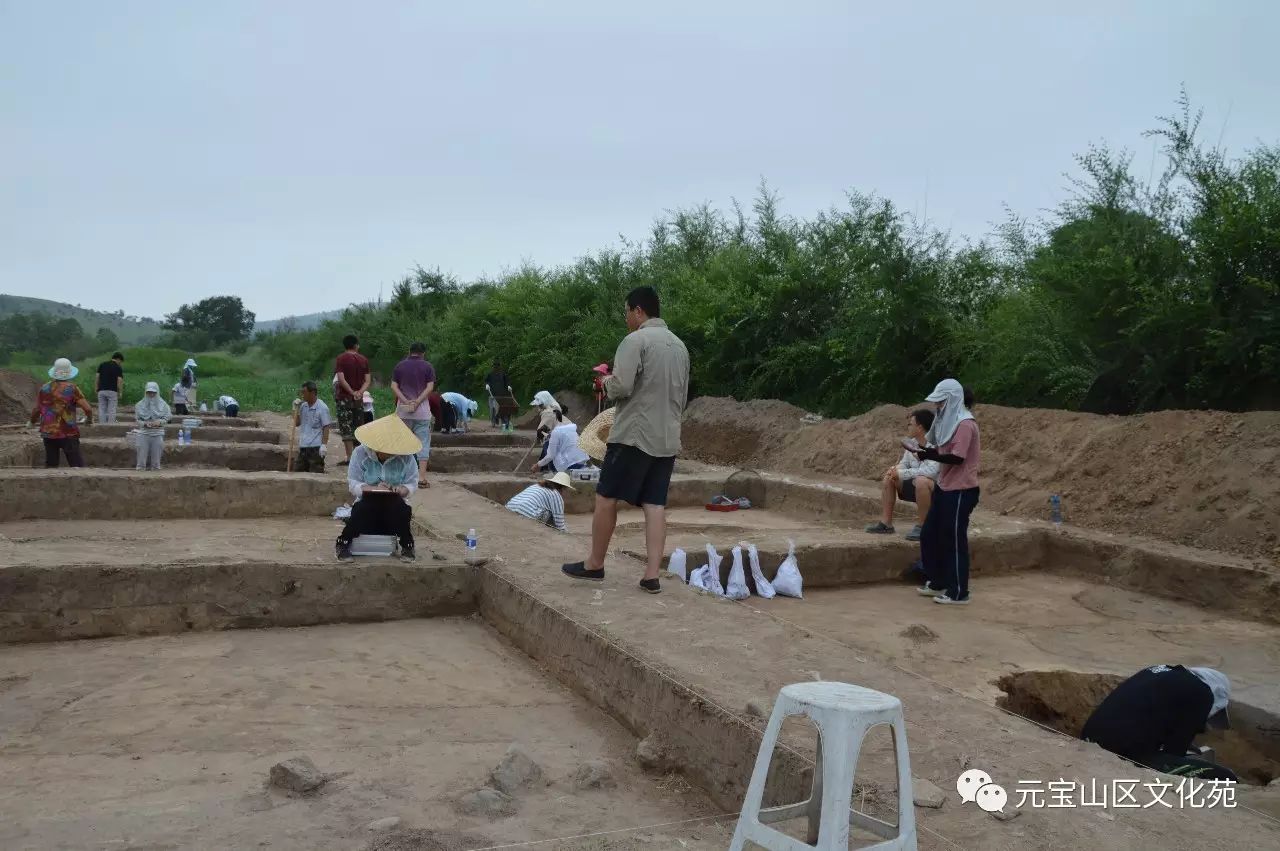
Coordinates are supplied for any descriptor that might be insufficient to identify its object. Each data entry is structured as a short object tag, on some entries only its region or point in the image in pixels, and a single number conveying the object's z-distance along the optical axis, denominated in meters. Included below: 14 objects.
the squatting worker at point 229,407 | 21.93
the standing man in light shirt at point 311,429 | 11.64
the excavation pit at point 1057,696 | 5.52
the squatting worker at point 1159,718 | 3.99
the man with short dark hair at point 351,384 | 11.77
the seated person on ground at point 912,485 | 8.40
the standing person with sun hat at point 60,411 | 10.80
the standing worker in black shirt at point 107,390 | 17.23
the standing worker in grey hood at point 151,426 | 11.55
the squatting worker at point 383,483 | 6.04
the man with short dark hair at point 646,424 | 5.41
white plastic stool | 2.22
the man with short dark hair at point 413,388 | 10.75
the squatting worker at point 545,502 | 8.31
